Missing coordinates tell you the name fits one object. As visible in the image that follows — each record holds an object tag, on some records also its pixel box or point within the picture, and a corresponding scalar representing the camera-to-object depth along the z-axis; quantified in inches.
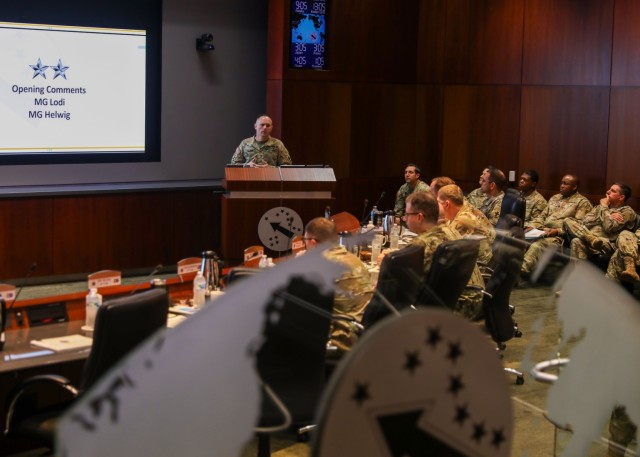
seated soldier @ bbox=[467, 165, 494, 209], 366.9
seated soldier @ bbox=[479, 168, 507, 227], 353.7
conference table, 137.2
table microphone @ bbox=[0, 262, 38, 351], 143.9
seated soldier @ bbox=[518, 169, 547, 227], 362.3
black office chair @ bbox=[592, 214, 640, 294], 326.6
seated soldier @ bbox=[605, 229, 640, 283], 313.6
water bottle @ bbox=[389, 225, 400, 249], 204.2
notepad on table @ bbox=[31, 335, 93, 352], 145.9
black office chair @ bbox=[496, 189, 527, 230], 325.7
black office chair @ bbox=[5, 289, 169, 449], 117.8
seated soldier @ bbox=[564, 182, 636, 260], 327.3
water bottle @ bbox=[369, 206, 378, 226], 287.6
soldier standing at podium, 337.7
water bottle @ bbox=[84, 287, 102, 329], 159.2
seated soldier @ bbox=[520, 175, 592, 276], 347.9
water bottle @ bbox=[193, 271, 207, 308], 175.9
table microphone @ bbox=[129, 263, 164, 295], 162.0
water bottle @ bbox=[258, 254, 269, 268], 198.7
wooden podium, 300.8
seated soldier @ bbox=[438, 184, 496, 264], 238.4
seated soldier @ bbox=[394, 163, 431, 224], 366.3
